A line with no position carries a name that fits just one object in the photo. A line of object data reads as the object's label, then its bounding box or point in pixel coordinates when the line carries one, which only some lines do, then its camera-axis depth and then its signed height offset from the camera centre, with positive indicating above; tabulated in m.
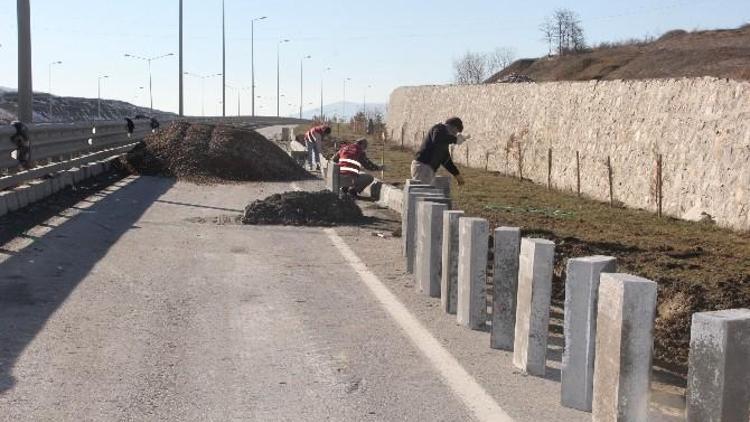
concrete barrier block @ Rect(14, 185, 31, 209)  14.28 -1.22
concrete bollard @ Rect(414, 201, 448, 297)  8.36 -1.08
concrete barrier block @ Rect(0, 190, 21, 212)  13.52 -1.23
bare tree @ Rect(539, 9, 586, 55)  91.31 +8.79
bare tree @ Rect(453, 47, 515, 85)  103.38 +5.50
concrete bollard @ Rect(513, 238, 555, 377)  5.79 -1.07
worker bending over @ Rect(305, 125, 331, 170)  27.70 -0.77
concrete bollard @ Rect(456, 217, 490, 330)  7.01 -1.09
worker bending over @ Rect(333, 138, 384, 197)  17.47 -0.79
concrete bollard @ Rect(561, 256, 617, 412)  5.09 -1.07
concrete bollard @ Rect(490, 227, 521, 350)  6.35 -1.04
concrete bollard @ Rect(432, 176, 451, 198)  13.11 -0.82
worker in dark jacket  13.45 -0.42
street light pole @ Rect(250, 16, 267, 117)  87.93 +2.78
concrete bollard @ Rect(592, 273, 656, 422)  4.47 -1.02
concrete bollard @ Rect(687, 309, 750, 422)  3.88 -0.95
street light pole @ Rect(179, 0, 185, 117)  47.84 +1.37
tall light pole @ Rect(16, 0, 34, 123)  16.91 +0.91
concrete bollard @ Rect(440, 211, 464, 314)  7.63 -1.09
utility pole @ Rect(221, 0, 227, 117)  67.12 +3.43
